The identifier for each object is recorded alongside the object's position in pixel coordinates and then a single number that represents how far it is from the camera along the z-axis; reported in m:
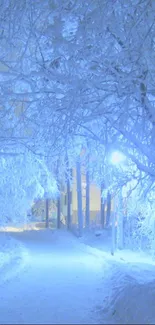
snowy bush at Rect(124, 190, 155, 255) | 15.33
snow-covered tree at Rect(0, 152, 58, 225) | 17.94
